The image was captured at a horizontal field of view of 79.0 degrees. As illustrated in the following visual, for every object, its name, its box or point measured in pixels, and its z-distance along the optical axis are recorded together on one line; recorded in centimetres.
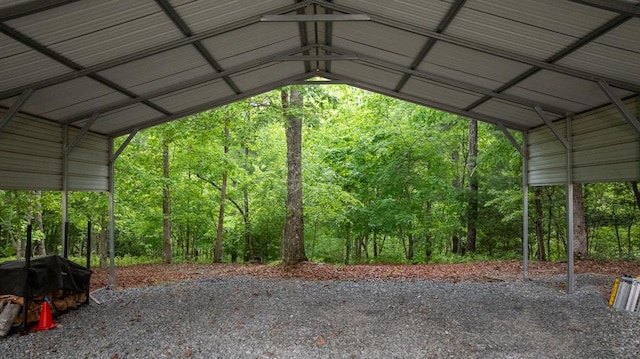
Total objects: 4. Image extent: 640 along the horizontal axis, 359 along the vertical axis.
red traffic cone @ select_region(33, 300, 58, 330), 557
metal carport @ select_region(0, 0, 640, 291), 471
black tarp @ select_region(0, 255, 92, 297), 542
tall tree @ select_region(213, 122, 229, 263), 1438
